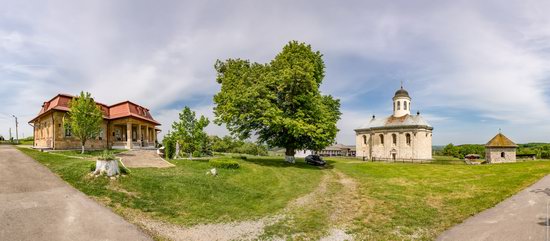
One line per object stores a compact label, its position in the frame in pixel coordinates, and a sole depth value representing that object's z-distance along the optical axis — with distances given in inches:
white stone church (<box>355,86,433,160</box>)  2128.4
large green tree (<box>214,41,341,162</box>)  1165.5
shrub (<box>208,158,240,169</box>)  912.5
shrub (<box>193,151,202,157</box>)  1174.5
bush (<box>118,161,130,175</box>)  671.9
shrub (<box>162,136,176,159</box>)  1117.7
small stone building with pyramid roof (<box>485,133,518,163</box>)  1648.6
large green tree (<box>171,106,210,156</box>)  1091.3
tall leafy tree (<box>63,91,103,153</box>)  1079.6
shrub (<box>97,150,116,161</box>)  639.6
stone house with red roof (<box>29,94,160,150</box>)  1248.8
